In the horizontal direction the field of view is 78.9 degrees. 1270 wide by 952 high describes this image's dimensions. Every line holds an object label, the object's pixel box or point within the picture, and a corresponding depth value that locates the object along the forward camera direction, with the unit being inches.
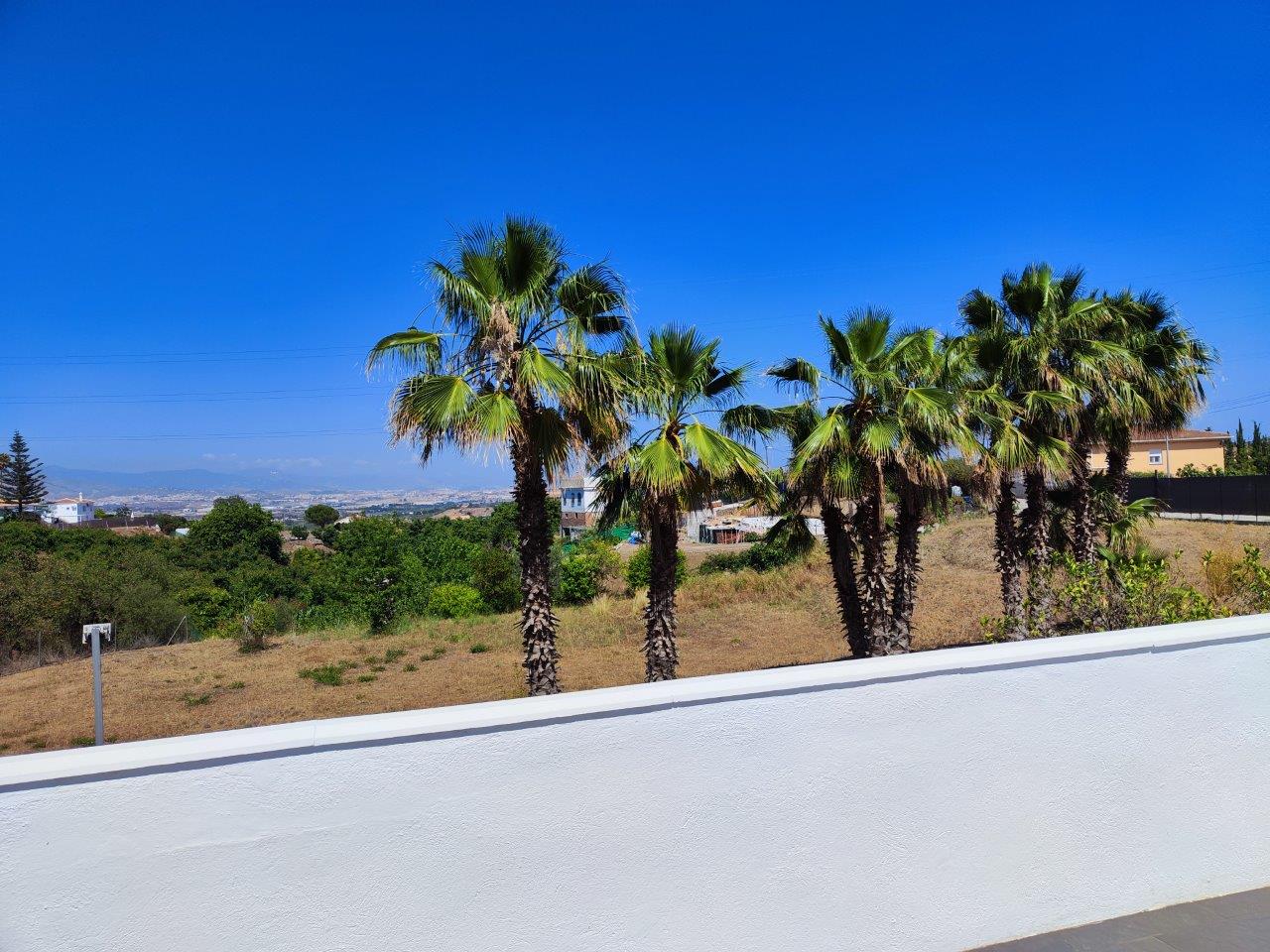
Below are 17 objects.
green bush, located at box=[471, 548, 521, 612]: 1172.5
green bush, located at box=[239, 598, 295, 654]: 823.7
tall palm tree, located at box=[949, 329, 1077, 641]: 450.6
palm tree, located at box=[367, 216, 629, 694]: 319.0
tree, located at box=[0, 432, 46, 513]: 2578.7
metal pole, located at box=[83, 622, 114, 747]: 318.0
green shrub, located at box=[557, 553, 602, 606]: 1178.6
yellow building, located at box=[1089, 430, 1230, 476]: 1866.4
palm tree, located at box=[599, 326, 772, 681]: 367.6
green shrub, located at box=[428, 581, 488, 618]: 1089.4
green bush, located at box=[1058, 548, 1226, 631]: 236.7
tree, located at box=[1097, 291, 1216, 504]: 538.6
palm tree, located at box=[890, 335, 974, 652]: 406.3
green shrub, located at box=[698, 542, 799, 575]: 1286.9
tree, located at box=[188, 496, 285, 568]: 1910.4
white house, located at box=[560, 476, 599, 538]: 3752.5
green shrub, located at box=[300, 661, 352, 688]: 652.7
